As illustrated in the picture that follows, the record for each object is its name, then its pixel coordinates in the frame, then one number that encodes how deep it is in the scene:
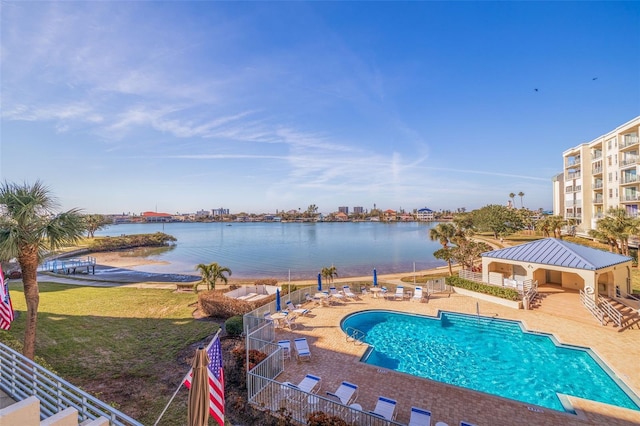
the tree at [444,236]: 25.34
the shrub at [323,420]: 7.09
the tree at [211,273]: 20.19
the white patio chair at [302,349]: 11.18
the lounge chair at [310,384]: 9.02
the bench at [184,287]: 24.93
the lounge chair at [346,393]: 8.42
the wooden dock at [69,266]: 35.94
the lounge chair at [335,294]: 20.11
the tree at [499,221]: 57.45
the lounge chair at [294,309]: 16.38
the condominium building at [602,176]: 34.69
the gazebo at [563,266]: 16.05
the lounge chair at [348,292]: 20.09
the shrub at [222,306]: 16.48
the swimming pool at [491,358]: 9.80
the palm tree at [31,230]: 8.66
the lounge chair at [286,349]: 11.52
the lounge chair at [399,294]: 19.74
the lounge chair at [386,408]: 7.70
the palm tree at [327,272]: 22.87
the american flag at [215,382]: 5.28
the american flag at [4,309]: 7.00
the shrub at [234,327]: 14.05
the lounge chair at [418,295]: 19.17
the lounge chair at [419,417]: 7.42
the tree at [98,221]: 72.00
